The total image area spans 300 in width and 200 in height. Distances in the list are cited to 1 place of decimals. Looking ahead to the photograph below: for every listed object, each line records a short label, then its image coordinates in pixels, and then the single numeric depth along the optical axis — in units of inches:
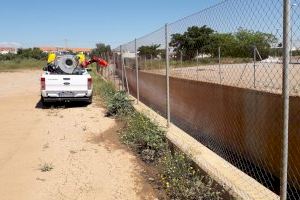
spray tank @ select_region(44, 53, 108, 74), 359.2
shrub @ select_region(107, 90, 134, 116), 270.7
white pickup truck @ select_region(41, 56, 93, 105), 332.8
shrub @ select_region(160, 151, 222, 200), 113.0
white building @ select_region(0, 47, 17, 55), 4097.5
